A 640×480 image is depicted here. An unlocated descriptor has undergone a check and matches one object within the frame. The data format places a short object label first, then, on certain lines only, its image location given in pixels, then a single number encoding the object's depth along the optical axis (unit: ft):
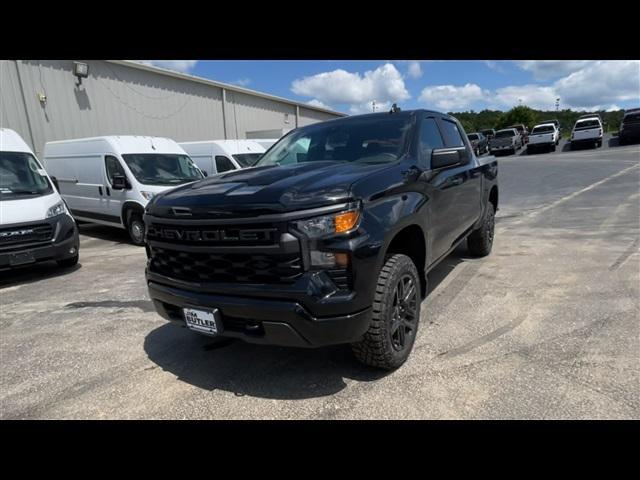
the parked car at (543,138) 91.81
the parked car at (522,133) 119.61
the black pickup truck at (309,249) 7.80
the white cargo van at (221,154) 40.65
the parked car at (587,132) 87.61
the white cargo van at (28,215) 18.66
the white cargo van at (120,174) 27.73
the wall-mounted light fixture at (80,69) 42.65
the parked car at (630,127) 85.15
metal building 40.52
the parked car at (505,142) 98.89
